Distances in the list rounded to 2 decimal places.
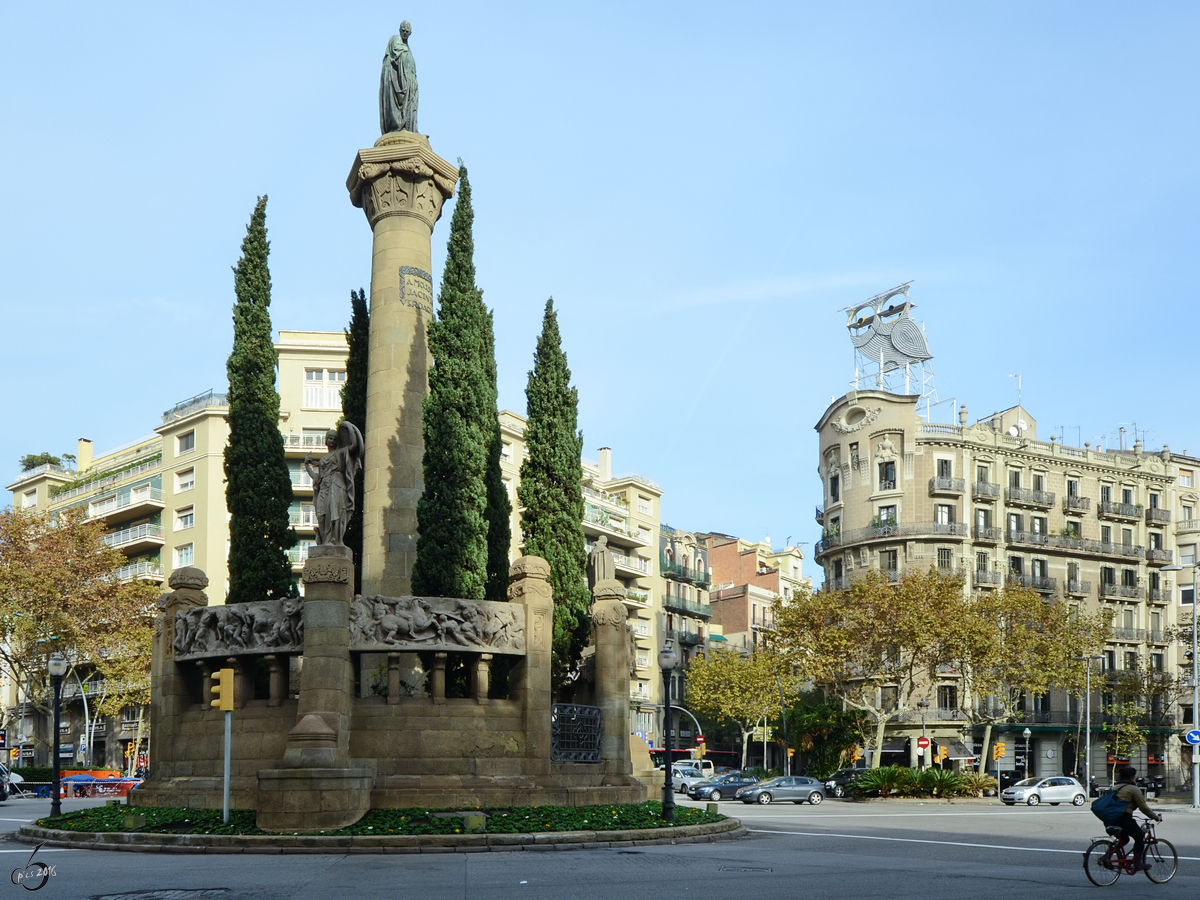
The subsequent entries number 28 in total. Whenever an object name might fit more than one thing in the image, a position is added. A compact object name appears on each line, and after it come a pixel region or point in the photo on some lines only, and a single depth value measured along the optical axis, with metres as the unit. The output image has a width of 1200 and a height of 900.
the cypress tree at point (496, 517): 32.16
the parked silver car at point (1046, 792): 50.84
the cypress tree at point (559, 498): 31.84
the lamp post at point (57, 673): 34.25
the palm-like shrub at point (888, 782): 52.38
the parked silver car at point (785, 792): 52.38
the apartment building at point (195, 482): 69.38
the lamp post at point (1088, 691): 66.04
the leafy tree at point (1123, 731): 73.51
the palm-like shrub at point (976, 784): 53.72
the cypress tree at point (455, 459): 28.08
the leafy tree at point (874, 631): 61.47
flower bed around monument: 22.28
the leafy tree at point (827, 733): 72.44
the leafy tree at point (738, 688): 76.00
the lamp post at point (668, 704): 25.81
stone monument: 29.66
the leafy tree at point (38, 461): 90.45
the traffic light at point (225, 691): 23.61
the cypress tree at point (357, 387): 33.72
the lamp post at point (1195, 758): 48.38
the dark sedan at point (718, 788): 55.19
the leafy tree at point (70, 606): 54.91
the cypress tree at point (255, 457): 32.28
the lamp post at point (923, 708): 74.44
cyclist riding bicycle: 16.70
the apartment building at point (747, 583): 105.88
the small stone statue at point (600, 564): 31.39
